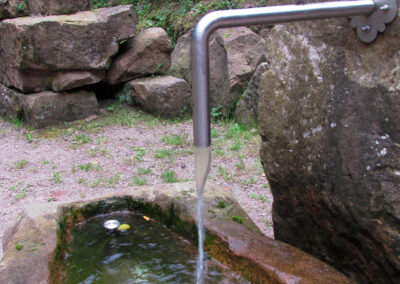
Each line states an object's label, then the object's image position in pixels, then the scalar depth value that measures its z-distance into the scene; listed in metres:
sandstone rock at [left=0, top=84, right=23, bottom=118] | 5.62
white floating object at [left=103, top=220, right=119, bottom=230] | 2.41
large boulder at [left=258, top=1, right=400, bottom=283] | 1.47
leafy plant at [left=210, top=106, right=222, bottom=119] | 5.74
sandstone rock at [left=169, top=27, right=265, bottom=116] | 5.71
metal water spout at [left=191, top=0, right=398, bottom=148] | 1.03
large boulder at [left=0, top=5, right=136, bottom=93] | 5.10
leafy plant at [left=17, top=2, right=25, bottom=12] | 5.70
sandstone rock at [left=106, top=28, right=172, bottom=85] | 5.93
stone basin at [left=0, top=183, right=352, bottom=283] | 1.73
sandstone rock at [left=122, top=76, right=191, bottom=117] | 5.71
